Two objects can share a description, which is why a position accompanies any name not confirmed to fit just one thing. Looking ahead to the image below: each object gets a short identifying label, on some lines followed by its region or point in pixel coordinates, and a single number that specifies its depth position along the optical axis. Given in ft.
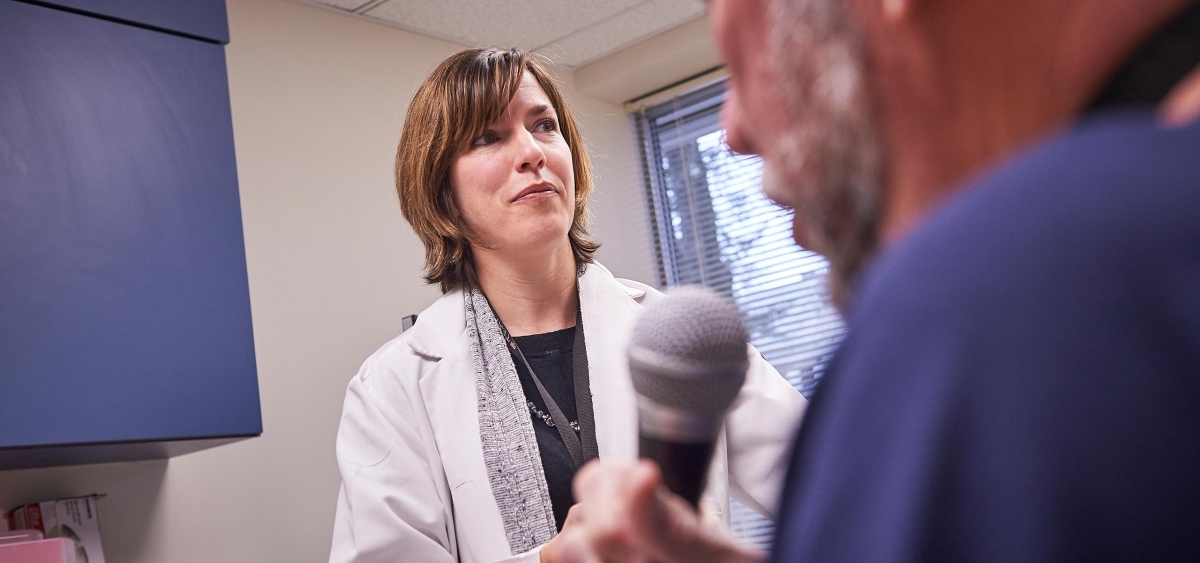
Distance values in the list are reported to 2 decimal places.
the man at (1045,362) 0.97
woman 4.69
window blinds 11.12
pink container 5.54
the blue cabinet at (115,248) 5.32
